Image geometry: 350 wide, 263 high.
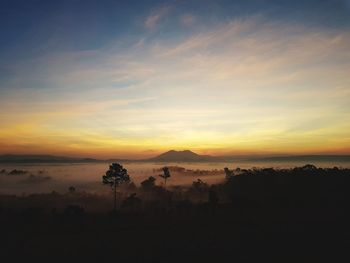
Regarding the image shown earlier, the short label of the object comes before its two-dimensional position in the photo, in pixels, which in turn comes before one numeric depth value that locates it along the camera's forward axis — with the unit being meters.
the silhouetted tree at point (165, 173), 125.56
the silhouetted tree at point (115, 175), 90.00
